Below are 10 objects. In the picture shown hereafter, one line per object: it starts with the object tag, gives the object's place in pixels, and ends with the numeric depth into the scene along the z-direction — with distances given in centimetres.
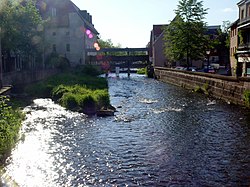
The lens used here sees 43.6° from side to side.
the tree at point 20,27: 3303
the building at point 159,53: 6925
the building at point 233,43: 4691
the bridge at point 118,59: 6856
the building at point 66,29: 6119
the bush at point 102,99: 2145
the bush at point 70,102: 2204
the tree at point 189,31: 4400
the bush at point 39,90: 2847
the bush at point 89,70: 5008
